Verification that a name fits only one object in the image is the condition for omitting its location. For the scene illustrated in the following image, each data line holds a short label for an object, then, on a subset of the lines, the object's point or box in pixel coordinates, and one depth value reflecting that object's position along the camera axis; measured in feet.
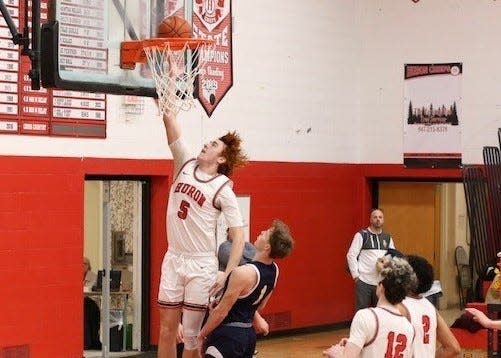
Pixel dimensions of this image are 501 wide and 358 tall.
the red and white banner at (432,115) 54.90
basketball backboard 26.94
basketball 29.32
